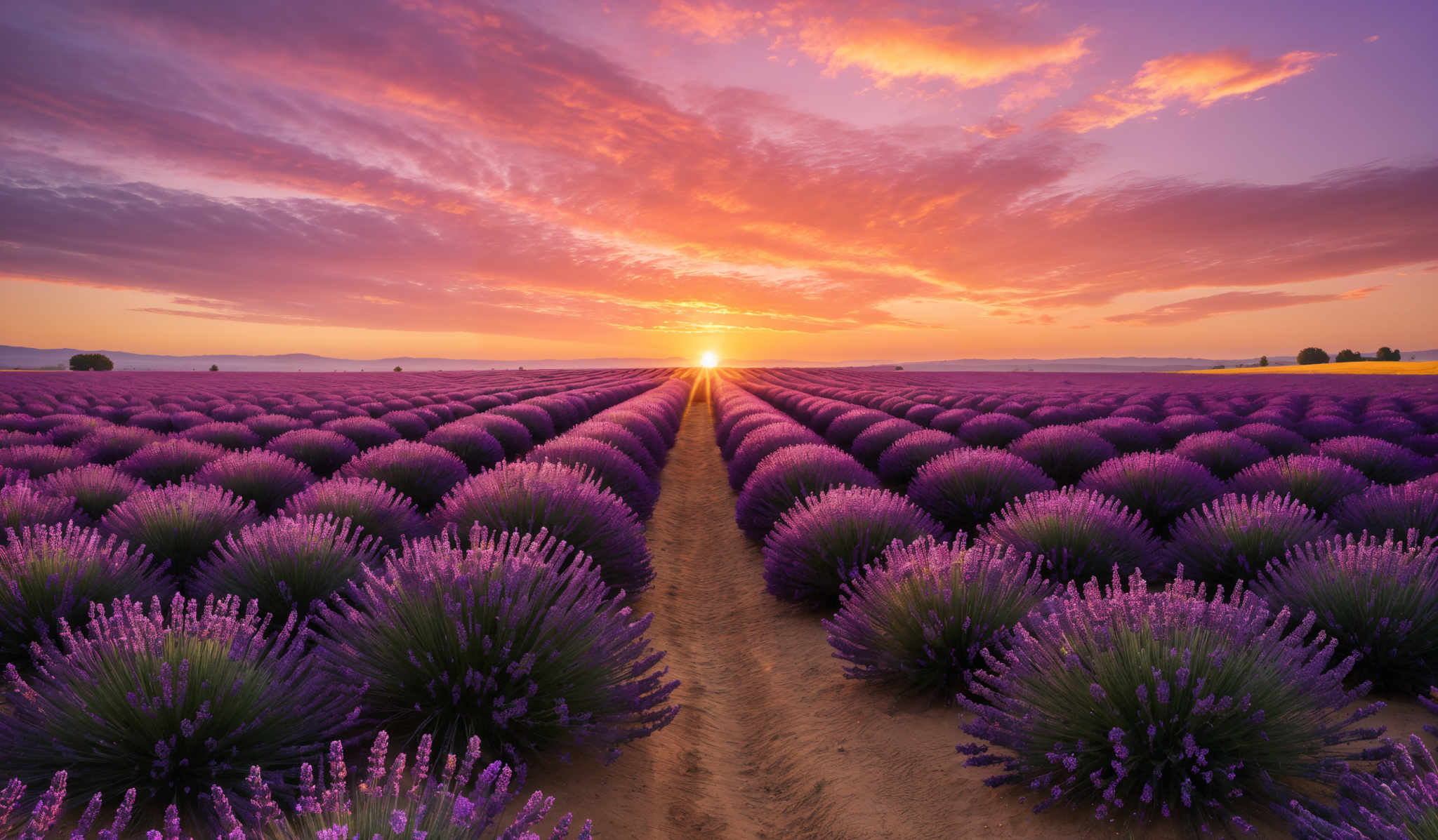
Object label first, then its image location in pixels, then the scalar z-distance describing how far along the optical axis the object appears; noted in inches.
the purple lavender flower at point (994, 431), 437.7
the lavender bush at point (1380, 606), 126.0
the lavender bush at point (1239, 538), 175.2
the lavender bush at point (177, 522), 175.5
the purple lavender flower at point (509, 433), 423.2
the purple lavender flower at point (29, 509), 173.0
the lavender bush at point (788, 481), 267.9
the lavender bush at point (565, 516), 189.2
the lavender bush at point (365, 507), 194.5
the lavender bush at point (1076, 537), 179.3
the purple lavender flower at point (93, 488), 216.2
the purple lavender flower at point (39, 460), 283.6
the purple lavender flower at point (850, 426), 480.1
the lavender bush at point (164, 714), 88.4
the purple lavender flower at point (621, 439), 368.8
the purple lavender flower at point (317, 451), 332.5
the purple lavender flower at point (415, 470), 267.3
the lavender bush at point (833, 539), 195.2
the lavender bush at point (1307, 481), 238.8
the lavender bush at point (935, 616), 136.9
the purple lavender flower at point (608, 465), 286.8
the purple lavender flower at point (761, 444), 367.9
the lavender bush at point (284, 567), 144.6
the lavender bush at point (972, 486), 252.8
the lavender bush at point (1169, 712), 89.9
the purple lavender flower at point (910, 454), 343.3
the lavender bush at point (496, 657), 107.2
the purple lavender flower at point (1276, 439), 371.2
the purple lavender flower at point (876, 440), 406.3
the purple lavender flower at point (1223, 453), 319.3
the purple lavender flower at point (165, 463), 286.7
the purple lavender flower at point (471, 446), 356.2
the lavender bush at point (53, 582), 130.2
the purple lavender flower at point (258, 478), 241.4
